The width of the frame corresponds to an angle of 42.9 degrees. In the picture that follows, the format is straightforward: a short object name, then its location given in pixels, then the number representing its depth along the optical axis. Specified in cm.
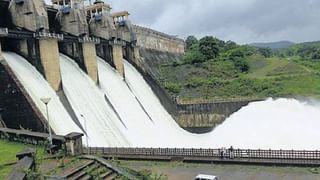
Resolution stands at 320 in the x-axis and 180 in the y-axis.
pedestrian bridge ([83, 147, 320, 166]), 1742
